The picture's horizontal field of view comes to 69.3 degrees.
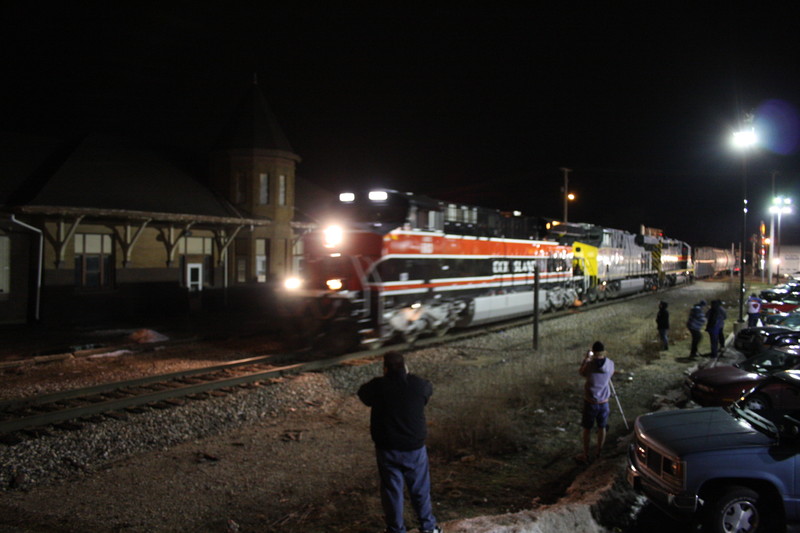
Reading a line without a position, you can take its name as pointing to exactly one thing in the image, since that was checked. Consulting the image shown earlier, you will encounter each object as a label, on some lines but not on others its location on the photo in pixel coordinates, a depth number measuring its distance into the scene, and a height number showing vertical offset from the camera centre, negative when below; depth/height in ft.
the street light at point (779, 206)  142.12 +13.77
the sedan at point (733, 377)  32.89 -7.21
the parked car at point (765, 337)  47.39 -6.85
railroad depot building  68.90 +3.46
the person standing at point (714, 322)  51.26 -5.80
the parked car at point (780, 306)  66.95 -5.70
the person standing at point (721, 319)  51.21 -5.52
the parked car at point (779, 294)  71.51 -4.48
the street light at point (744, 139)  63.16 +13.05
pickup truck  18.20 -7.09
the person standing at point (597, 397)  27.22 -6.72
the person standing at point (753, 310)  63.94 -6.14
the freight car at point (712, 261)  199.52 -1.85
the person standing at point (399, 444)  17.31 -5.77
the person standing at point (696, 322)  52.16 -5.97
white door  87.86 -4.02
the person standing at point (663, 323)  56.39 -6.61
